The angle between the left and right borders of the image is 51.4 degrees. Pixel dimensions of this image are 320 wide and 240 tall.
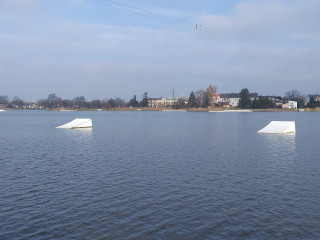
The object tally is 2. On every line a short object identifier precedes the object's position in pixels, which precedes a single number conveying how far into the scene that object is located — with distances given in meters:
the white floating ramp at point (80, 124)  66.95
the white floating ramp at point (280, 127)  52.66
